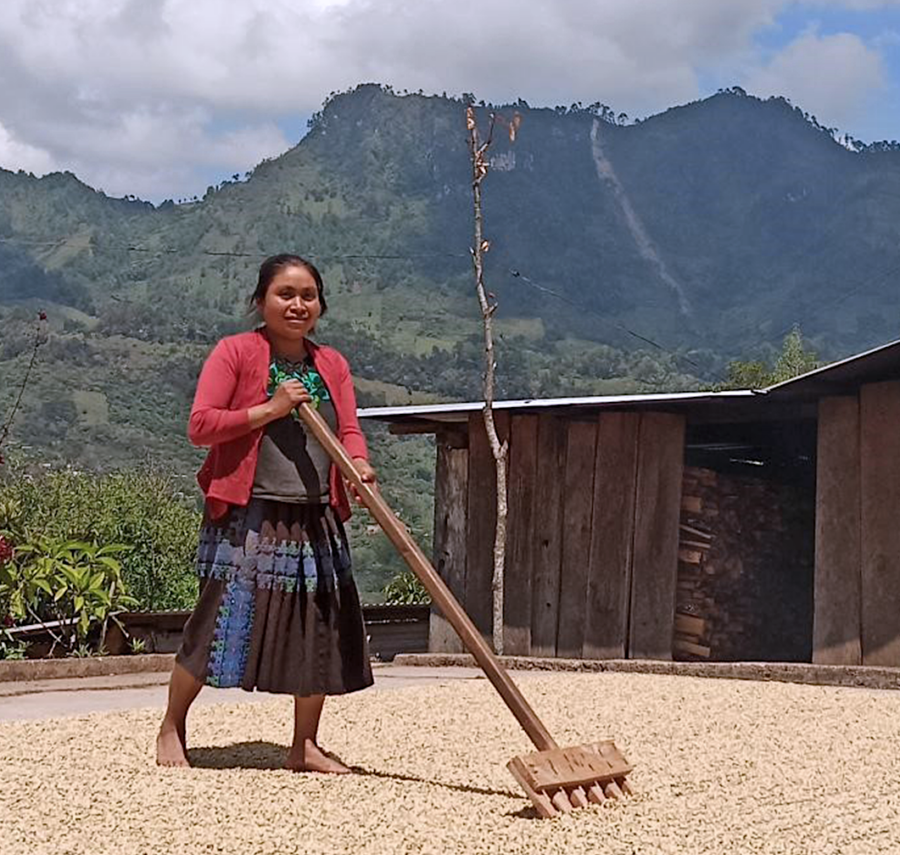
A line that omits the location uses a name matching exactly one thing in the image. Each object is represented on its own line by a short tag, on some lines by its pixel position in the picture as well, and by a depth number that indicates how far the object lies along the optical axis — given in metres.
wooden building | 7.42
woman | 3.92
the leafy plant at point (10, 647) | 7.54
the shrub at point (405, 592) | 15.73
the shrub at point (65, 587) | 7.44
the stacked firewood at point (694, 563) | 8.60
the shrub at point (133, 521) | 13.53
